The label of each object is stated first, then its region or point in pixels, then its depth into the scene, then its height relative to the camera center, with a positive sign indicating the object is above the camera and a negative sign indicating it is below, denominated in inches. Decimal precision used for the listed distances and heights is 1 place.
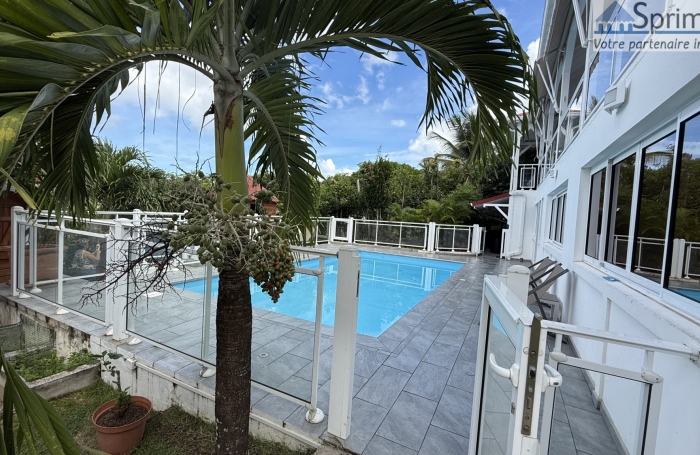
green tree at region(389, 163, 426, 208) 790.1 +75.9
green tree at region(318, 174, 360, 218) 747.4 +36.8
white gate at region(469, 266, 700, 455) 39.1 -22.6
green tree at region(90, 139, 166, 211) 274.2 +20.0
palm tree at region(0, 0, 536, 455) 43.4 +27.0
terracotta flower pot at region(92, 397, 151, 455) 97.7 -72.2
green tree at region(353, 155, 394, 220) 708.7 +69.7
